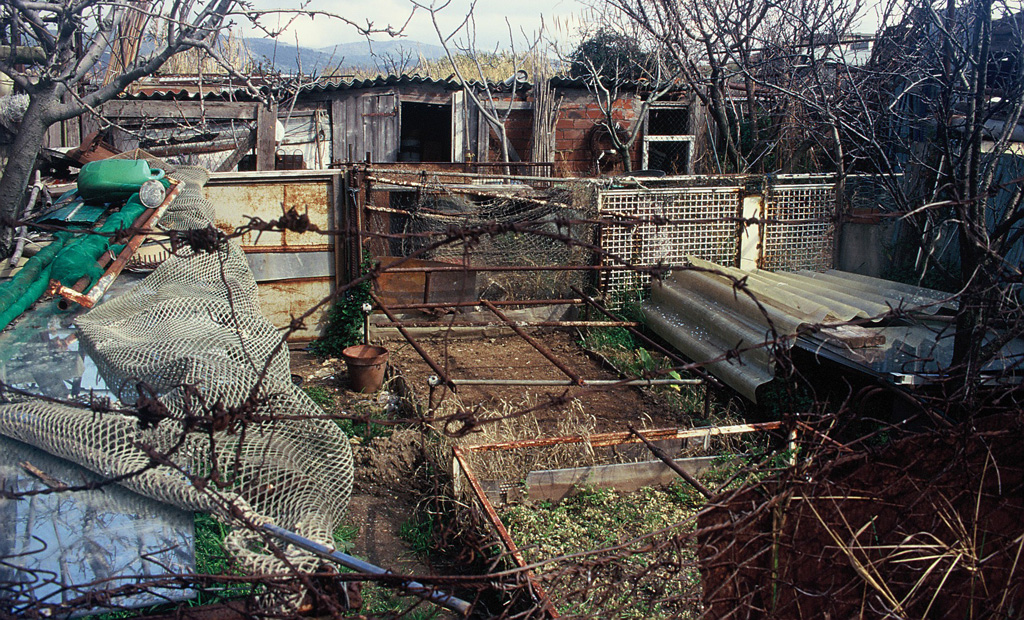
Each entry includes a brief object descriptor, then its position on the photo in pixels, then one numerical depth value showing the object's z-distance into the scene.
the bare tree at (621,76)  11.95
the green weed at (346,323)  7.47
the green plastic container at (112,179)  5.57
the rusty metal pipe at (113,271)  4.14
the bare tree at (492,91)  11.52
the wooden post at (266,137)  9.09
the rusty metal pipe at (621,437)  3.94
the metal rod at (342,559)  1.85
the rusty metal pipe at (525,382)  4.87
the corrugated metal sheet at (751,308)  5.57
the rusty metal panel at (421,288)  7.91
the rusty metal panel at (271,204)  7.38
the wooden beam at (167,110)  10.23
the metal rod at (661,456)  3.19
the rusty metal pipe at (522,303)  6.16
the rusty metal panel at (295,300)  7.65
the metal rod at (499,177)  6.79
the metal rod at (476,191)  6.68
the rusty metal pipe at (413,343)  4.73
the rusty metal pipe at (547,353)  4.52
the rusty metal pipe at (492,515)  2.70
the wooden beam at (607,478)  4.42
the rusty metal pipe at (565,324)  6.29
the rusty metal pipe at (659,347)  5.11
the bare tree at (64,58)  4.45
